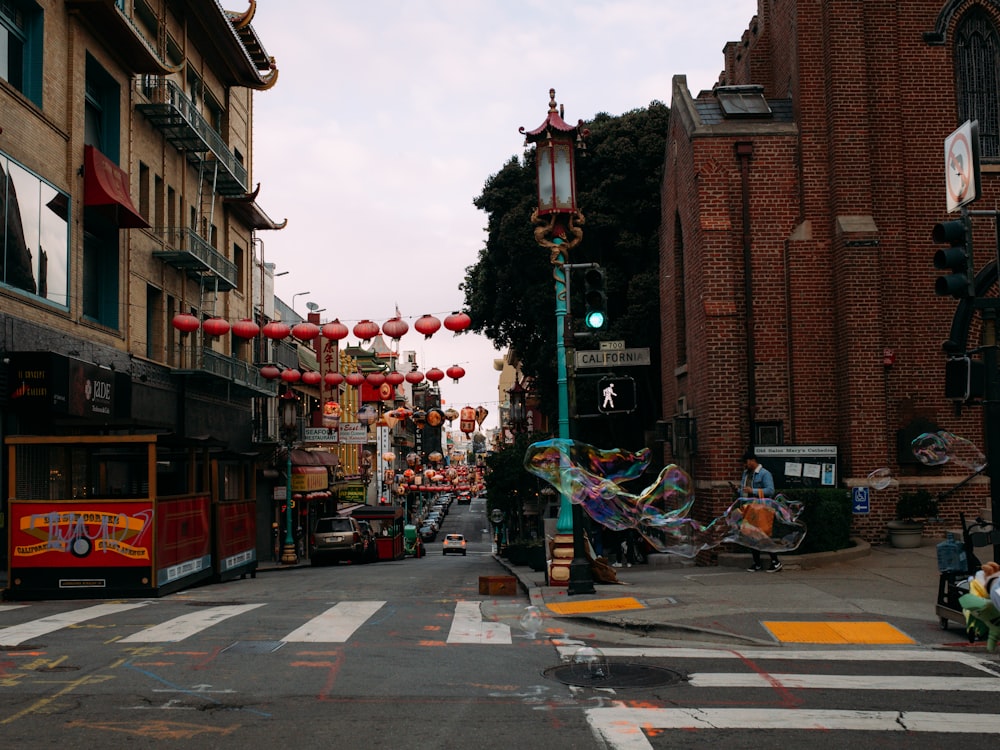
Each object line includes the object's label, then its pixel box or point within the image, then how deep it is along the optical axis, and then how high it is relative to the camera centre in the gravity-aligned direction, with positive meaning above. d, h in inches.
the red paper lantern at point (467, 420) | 2364.7 +54.6
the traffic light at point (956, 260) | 479.8 +85.1
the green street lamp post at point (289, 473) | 1545.3 -43.8
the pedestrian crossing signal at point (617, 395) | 608.1 +28.3
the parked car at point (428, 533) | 3205.2 -289.9
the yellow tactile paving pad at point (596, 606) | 535.5 -89.1
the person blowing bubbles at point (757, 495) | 614.2 -36.2
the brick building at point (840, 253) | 832.3 +158.1
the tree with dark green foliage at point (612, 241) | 1219.2 +257.4
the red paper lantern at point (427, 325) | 934.4 +110.2
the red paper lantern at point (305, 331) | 935.0 +107.9
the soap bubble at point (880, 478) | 673.0 -27.0
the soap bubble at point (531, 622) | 466.3 -84.8
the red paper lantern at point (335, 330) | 952.9 +109.6
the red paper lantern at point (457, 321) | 916.0 +111.1
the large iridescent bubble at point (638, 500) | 592.1 -35.9
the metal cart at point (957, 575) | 428.8 -60.2
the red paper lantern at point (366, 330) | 954.1 +109.5
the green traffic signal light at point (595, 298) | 606.1 +86.8
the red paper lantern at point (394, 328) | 944.9 +109.2
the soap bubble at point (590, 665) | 359.3 -84.0
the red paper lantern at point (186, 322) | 1040.8 +128.8
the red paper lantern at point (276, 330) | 981.8 +113.0
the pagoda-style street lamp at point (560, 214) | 663.1 +152.3
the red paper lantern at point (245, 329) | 1027.2 +119.0
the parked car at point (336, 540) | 1430.9 -136.3
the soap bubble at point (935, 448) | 694.5 -7.7
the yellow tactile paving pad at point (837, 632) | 437.7 -86.5
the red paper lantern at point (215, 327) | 1038.0 +123.7
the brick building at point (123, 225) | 789.9 +223.9
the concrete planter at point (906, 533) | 799.1 -76.1
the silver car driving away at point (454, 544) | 2348.7 -239.0
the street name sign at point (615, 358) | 637.9 +53.2
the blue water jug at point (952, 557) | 437.4 -52.5
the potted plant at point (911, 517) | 799.1 -64.4
